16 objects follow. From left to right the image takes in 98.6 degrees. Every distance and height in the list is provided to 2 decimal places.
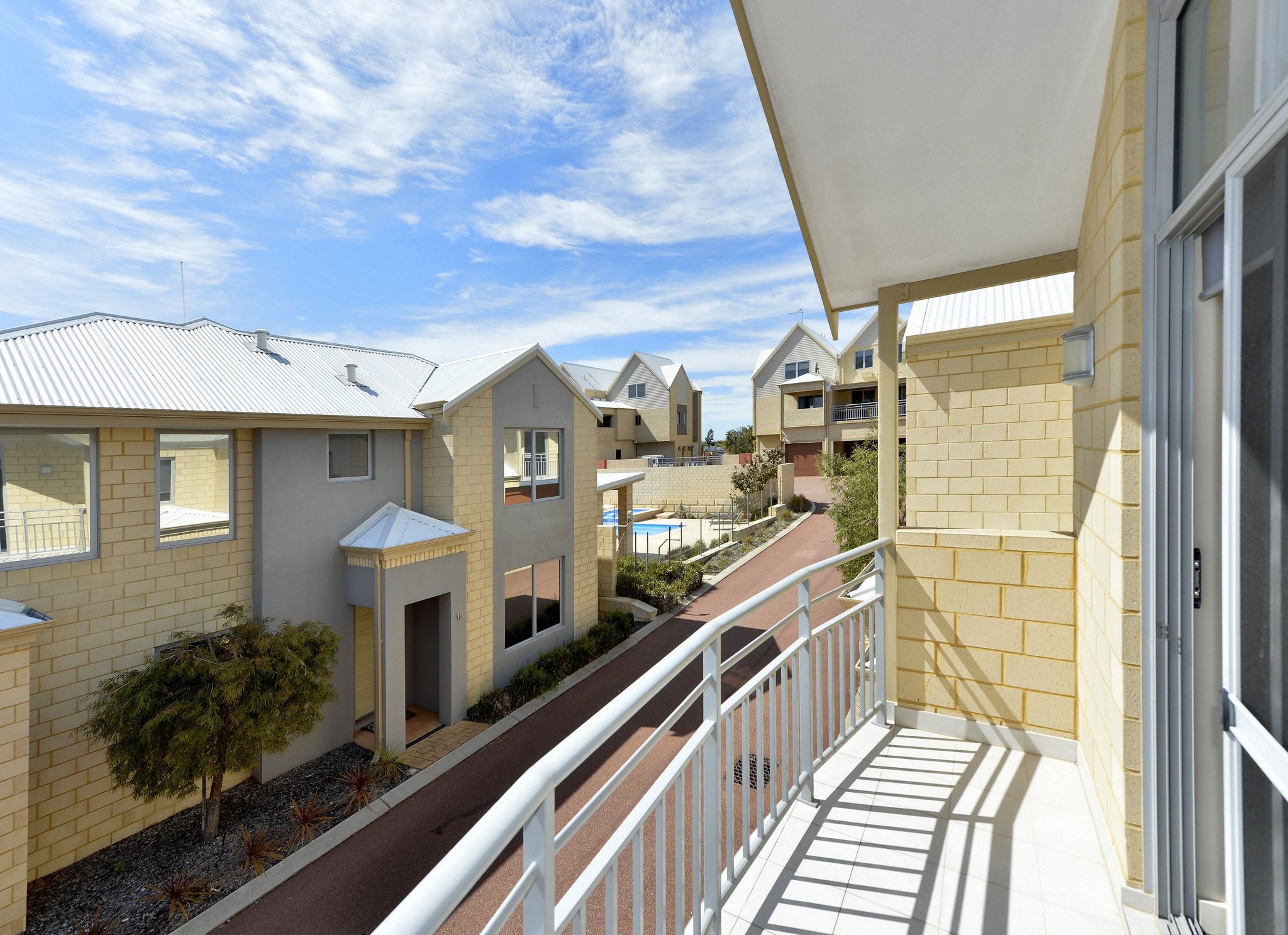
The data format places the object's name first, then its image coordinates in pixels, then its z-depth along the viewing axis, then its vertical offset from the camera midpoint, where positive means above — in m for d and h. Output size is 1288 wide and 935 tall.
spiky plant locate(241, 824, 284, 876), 5.32 -3.82
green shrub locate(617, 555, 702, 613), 12.55 -2.78
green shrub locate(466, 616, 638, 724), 8.23 -3.41
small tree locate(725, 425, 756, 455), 32.31 +1.32
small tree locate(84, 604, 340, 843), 5.05 -2.33
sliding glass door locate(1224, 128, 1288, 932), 1.01 -0.17
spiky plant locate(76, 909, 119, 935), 4.59 -3.89
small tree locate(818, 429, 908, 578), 9.91 -0.76
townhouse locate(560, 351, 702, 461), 31.22 +3.14
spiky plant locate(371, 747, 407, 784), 6.61 -3.68
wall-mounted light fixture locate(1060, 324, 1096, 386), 2.20 +0.44
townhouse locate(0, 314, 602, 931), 5.12 -0.70
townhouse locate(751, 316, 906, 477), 25.58 +3.31
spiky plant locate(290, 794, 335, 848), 5.71 -3.79
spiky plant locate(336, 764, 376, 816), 6.16 -3.72
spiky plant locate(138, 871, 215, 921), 4.85 -3.84
